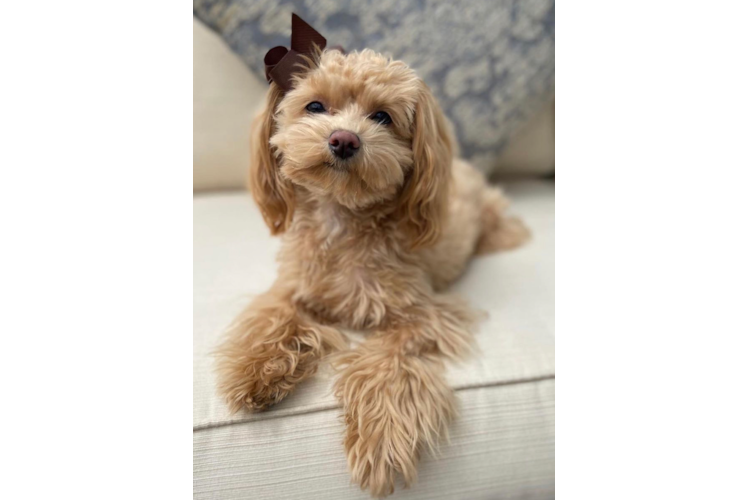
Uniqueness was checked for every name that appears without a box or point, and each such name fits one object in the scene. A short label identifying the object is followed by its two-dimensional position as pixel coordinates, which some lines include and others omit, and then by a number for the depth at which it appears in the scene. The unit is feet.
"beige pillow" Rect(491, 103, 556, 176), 2.77
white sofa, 1.57
